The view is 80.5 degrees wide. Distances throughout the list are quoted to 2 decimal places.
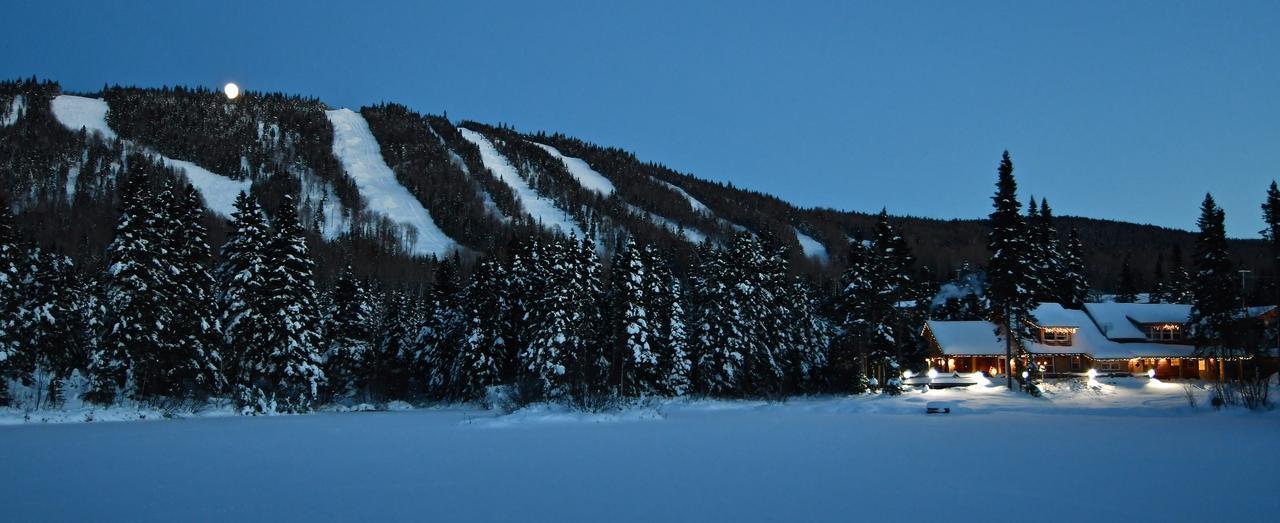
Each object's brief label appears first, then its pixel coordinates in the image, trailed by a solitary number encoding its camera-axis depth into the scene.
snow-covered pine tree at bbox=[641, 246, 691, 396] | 48.84
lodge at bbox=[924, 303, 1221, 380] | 55.94
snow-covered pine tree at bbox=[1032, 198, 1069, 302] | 65.96
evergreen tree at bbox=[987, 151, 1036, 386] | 45.53
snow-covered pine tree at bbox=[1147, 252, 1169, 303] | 87.50
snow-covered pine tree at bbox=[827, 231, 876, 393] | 50.59
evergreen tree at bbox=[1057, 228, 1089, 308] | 71.69
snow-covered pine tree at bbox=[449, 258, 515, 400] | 48.22
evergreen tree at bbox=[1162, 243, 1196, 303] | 78.35
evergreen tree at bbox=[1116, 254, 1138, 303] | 89.56
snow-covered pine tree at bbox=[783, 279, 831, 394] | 56.31
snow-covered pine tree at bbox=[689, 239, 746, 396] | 49.62
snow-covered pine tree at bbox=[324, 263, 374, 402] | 51.00
